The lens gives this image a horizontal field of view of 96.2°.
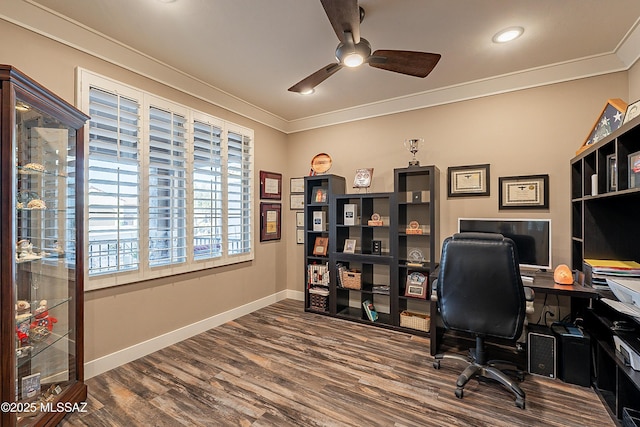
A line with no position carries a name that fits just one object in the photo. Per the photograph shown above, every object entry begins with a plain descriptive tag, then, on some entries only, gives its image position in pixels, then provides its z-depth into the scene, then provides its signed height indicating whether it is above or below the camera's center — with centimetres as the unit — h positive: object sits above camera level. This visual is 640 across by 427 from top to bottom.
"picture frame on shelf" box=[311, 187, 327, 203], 396 +26
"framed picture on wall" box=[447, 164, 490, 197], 313 +37
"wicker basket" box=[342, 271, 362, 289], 362 -84
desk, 210 -59
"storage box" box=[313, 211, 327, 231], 401 -11
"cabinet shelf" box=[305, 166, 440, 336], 332 -32
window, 236 +27
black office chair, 193 -55
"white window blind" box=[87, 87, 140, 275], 232 +26
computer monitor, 261 -22
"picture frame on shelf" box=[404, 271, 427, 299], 321 -82
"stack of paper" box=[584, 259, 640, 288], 199 -40
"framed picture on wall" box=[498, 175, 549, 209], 286 +22
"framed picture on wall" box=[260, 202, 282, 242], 406 -11
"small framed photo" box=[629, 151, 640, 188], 164 +25
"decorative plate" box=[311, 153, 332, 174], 405 +72
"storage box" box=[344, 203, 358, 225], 370 +0
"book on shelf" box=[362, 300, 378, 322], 350 -120
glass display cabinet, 142 -25
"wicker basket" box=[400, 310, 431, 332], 316 -120
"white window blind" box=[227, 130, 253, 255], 357 +28
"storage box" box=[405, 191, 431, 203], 324 +20
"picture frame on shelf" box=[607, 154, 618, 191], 190 +28
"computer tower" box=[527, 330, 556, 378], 231 -114
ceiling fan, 156 +109
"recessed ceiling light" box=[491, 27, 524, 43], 225 +144
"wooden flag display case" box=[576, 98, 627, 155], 216 +74
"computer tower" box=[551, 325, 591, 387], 220 -112
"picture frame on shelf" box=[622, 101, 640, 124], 187 +69
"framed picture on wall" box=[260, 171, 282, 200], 406 +41
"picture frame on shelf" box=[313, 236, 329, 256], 396 -46
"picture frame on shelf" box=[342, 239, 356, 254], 374 -43
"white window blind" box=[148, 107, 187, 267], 274 +25
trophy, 332 +79
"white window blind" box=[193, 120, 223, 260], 314 +25
